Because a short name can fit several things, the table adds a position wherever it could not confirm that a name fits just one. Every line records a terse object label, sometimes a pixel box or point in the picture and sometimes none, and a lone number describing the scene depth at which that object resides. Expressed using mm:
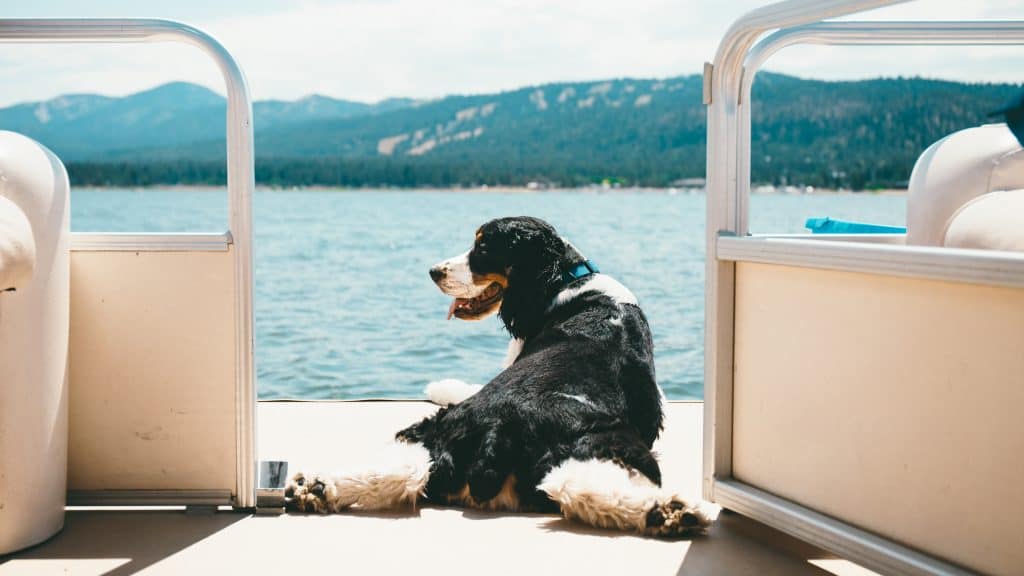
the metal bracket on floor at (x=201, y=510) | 3486
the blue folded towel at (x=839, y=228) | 4667
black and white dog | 3346
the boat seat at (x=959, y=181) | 2967
